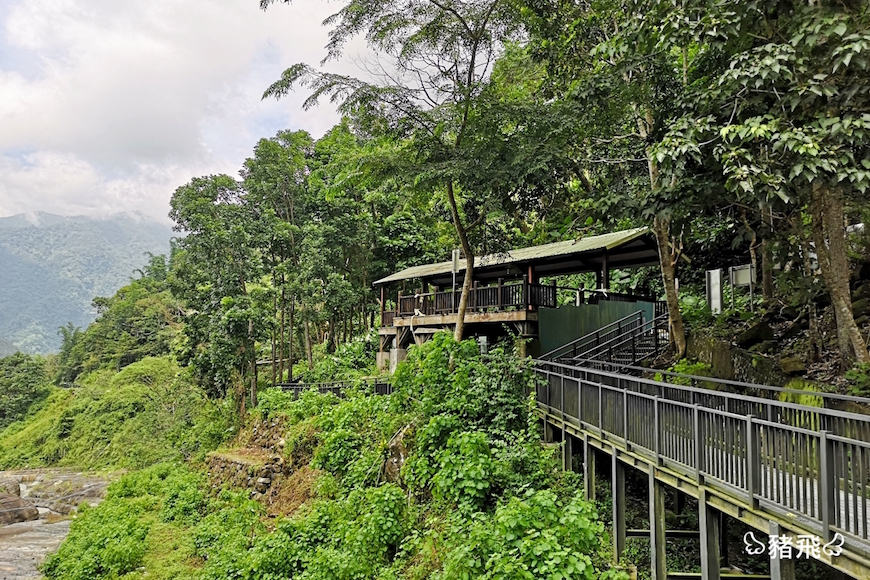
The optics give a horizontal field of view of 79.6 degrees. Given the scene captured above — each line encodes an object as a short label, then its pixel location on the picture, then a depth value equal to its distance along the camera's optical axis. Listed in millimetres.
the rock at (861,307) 8406
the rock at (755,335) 9570
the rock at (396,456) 10062
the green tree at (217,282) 19391
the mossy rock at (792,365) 7948
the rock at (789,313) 9843
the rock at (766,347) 9139
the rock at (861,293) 8657
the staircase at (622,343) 11758
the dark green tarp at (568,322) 13125
